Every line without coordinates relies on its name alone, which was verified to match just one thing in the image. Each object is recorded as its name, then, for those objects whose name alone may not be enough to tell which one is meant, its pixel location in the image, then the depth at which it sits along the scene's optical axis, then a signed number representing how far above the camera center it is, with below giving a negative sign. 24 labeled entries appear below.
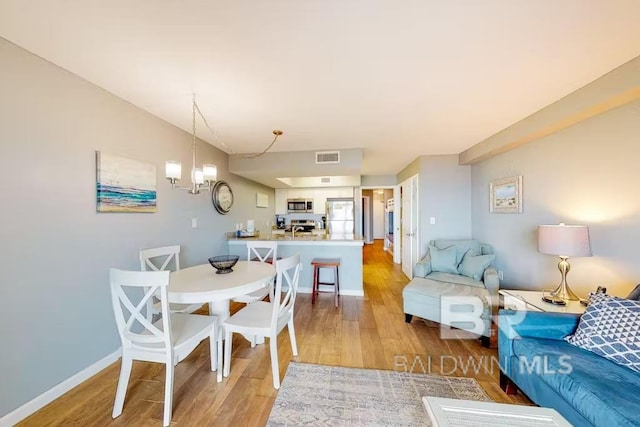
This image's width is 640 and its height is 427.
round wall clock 3.62 +0.27
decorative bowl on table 2.14 -0.44
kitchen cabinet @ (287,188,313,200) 6.52 +0.57
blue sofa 1.11 -0.86
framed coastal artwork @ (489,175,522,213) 2.91 +0.24
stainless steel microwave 6.47 +0.24
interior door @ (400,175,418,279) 4.40 -0.21
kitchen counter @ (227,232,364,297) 3.78 -0.63
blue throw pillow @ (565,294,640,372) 1.34 -0.70
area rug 1.50 -1.28
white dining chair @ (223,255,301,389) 1.79 -0.84
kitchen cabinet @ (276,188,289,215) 6.59 +0.35
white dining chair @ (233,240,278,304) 2.44 -0.73
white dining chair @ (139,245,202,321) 1.88 -0.48
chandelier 2.18 +0.35
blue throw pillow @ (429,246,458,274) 3.24 -0.64
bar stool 3.41 -0.84
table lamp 1.88 -0.26
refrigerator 6.38 -0.03
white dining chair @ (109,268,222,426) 1.39 -0.80
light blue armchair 2.50 -0.82
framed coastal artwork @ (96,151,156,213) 2.00 +0.27
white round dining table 1.62 -0.52
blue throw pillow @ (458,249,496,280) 2.96 -0.65
